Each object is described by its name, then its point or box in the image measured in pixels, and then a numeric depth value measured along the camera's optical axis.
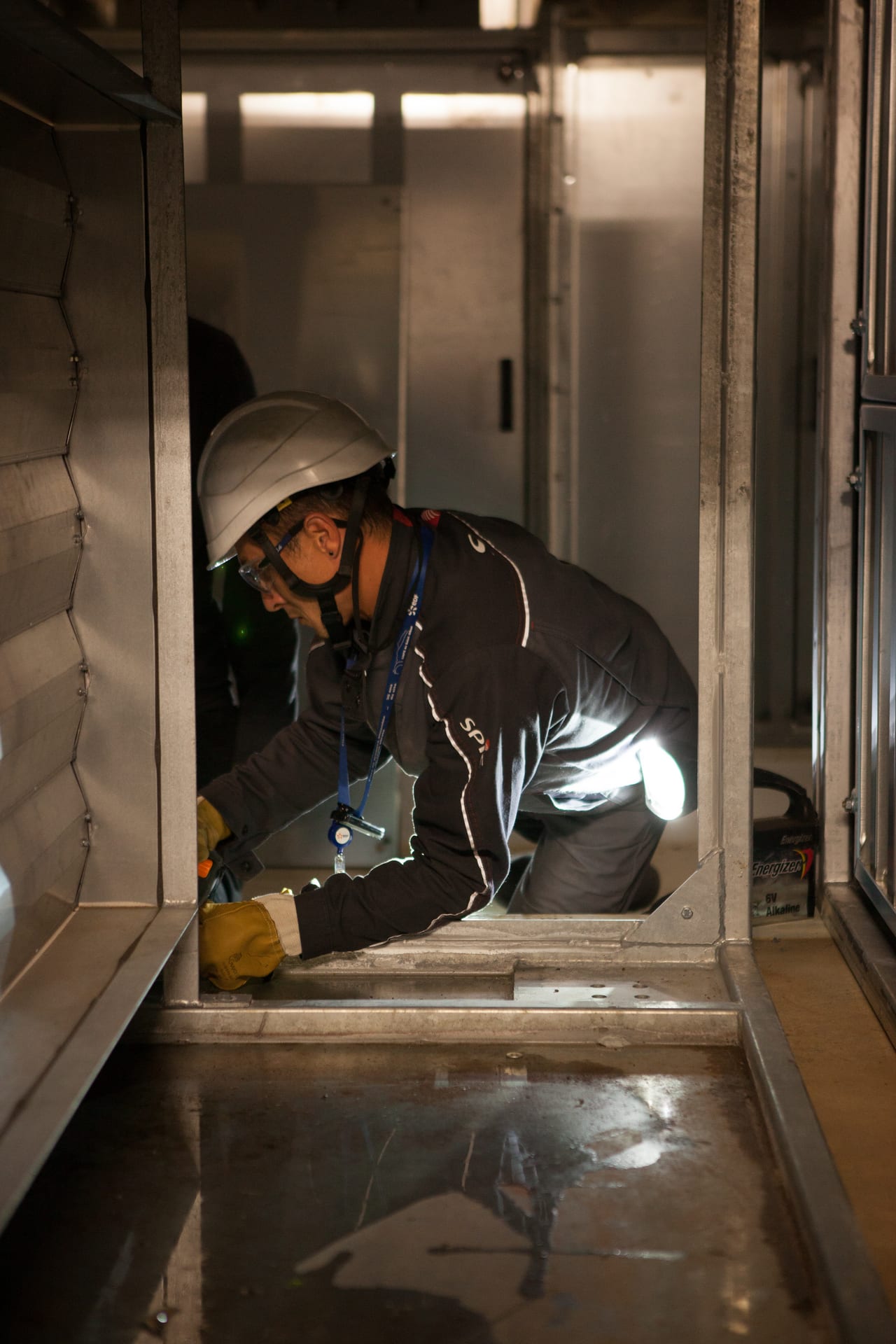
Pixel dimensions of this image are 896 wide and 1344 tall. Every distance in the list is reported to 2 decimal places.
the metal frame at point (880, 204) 2.43
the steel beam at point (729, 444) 2.08
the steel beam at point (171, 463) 1.96
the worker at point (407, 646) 2.12
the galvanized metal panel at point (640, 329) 4.42
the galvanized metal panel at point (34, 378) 1.81
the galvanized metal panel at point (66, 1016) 1.44
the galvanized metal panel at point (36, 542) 1.80
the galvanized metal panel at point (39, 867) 1.81
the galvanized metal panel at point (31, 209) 1.81
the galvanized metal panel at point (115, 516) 2.00
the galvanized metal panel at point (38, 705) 1.82
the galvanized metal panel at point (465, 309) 4.30
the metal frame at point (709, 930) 2.03
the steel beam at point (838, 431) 2.65
